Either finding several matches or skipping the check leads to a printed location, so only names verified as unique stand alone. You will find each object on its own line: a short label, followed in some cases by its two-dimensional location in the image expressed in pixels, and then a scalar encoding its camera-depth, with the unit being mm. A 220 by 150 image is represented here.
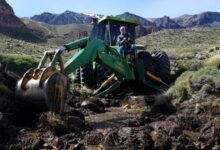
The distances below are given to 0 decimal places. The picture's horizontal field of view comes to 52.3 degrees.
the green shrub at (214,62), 7289
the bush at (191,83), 6028
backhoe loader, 4739
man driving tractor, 6880
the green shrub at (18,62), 8892
